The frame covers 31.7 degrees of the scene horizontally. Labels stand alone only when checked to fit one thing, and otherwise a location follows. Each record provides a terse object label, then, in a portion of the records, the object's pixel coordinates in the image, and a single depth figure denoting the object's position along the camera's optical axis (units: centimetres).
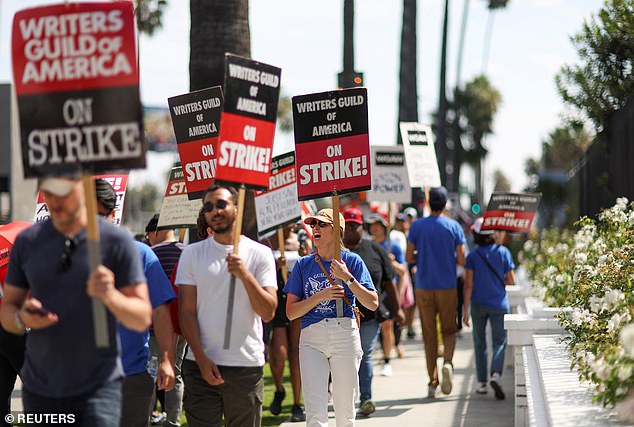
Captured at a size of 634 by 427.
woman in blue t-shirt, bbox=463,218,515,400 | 1243
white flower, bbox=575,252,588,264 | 983
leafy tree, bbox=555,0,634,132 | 1376
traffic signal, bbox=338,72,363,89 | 1259
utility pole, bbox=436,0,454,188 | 3147
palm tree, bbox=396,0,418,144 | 2159
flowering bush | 544
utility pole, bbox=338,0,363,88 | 1681
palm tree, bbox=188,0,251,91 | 1091
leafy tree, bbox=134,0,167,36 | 4912
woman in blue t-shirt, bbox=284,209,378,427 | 770
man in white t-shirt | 631
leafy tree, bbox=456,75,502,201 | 8362
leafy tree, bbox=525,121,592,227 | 4599
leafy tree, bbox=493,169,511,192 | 14688
